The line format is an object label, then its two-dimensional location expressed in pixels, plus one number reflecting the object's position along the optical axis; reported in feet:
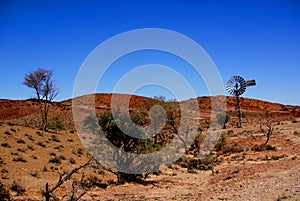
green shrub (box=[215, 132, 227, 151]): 100.42
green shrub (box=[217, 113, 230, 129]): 170.08
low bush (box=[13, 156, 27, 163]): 61.69
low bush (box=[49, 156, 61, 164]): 65.10
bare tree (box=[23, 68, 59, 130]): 117.91
